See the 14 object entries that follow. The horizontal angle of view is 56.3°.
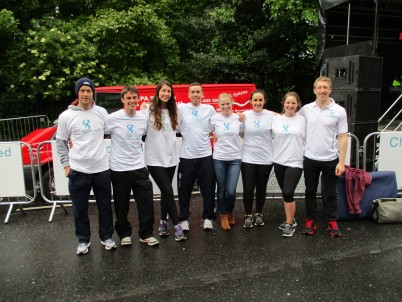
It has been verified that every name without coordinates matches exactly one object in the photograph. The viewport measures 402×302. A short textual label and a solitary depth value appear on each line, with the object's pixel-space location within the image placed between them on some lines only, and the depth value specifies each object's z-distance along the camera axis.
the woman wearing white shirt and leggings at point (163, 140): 4.36
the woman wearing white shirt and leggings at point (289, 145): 4.52
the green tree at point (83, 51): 11.76
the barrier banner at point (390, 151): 5.75
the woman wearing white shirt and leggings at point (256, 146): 4.69
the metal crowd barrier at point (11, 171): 5.72
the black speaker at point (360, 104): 6.09
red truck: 6.45
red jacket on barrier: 5.00
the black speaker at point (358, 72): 6.01
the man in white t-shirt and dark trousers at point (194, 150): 4.56
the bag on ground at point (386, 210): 5.02
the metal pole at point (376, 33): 7.61
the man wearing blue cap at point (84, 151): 4.04
